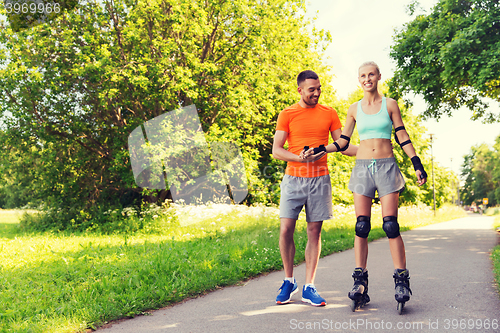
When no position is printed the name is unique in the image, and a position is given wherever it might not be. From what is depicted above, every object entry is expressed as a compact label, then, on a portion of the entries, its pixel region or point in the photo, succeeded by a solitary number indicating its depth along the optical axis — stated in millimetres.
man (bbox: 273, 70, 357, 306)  3768
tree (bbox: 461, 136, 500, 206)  77750
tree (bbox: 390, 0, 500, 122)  9422
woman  3484
